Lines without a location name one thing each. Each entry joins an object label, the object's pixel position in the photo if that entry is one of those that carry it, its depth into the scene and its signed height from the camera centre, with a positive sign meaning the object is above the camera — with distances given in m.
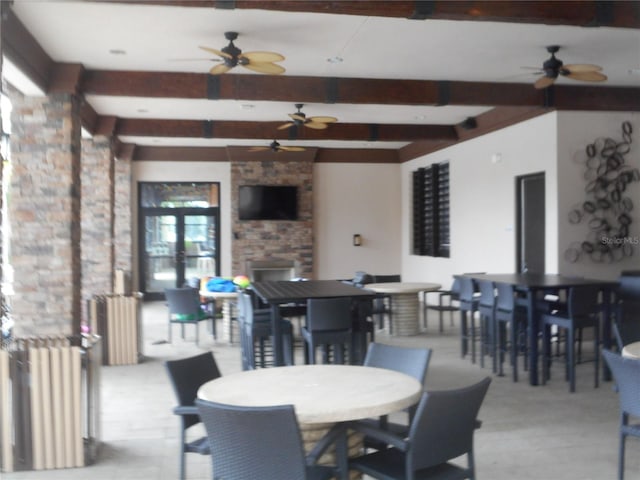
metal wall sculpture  7.93 +0.46
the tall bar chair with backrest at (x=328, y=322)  5.43 -0.64
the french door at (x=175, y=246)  13.17 +0.06
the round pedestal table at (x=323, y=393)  2.66 -0.66
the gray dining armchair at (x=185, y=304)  7.99 -0.68
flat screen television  12.90 +0.92
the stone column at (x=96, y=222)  9.00 +0.40
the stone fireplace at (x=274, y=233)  12.97 +0.30
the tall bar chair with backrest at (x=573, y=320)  5.62 -0.68
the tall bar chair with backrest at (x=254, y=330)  5.90 -0.76
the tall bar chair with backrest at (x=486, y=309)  6.43 -0.65
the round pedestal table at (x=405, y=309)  8.61 -0.84
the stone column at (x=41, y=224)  6.02 +0.25
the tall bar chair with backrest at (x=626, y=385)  3.22 -0.73
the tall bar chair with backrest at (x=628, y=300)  6.18 -0.56
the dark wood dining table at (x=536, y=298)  5.76 -0.49
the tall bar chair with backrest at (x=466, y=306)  6.85 -0.66
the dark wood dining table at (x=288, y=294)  5.51 -0.42
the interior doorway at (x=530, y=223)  8.48 +0.29
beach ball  8.35 -0.45
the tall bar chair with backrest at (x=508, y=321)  6.06 -0.75
